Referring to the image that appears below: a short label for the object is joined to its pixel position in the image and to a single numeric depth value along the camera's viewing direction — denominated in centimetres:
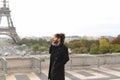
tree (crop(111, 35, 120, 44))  2684
